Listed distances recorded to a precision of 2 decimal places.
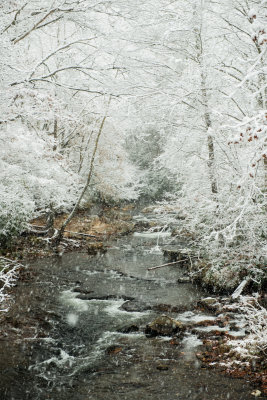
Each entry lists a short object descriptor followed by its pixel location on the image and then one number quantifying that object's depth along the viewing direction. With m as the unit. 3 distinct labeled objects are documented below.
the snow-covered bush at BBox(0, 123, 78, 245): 9.46
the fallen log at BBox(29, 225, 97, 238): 15.83
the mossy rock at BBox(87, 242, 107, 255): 14.61
